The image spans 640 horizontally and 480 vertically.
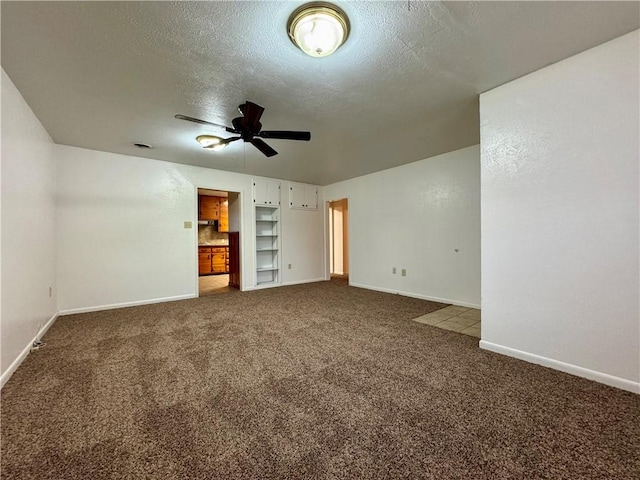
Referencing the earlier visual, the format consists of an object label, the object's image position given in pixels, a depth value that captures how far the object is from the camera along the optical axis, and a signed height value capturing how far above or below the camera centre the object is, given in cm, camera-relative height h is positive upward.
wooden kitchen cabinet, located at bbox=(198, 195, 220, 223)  771 +108
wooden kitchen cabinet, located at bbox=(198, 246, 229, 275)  768 -51
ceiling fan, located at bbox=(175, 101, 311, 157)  215 +107
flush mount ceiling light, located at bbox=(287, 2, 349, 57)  141 +125
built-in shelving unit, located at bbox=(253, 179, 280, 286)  539 +19
